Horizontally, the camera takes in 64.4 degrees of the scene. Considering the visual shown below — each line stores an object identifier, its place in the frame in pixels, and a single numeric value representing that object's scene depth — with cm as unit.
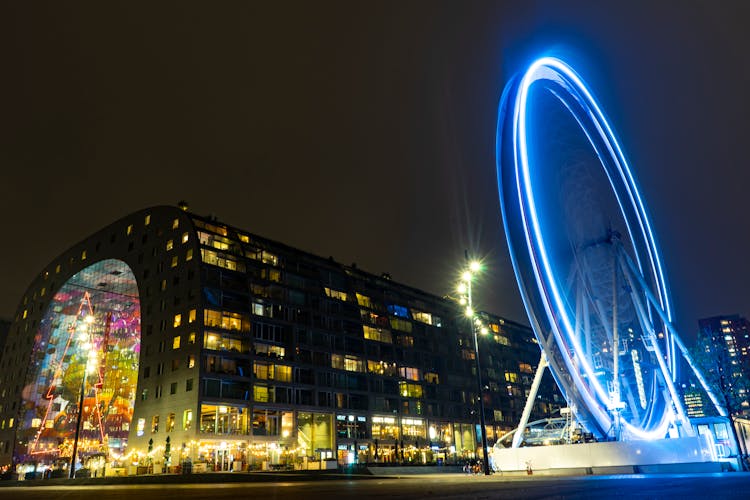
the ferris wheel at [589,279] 3353
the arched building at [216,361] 7888
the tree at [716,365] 4871
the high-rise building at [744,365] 5516
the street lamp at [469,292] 3619
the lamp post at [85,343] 8781
